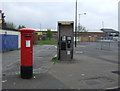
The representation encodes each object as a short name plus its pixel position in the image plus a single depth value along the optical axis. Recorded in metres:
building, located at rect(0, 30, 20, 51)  12.97
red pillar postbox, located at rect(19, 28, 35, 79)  4.68
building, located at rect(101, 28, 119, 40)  61.39
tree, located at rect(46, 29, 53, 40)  51.76
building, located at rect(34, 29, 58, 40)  56.13
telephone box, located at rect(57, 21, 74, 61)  8.07
